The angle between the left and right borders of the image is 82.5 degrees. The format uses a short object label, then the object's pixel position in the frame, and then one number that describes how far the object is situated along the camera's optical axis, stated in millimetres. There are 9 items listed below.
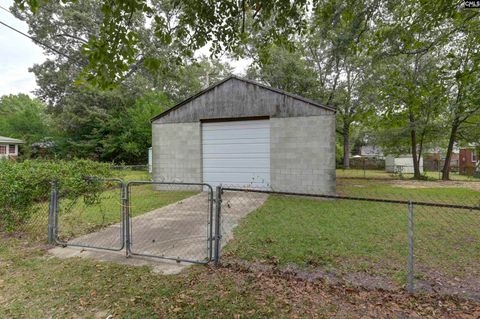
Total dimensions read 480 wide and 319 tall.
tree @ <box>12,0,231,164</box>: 22953
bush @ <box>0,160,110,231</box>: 5262
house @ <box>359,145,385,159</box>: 48975
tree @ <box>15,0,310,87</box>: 3035
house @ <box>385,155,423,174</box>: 22172
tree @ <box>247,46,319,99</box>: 18531
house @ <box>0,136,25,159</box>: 26359
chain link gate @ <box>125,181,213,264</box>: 4156
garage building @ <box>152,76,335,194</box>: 9312
